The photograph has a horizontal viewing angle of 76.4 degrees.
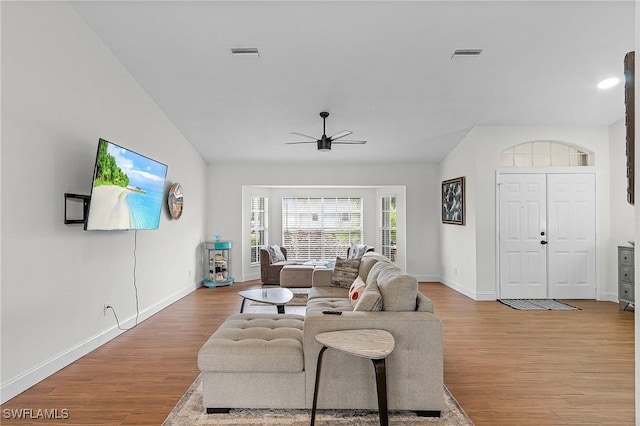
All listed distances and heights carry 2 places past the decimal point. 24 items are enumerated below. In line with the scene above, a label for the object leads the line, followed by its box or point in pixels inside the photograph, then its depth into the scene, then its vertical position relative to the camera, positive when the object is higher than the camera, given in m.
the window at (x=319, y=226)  9.59 -0.14
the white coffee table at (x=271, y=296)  4.40 -0.87
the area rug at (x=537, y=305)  5.67 -1.23
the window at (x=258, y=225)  8.72 -0.11
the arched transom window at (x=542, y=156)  6.48 +1.02
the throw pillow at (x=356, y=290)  3.83 -0.68
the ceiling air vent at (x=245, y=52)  4.26 +1.78
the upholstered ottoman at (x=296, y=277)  7.21 -1.01
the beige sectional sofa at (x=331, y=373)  2.64 -1.00
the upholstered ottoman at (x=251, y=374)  2.61 -1.01
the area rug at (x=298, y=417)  2.55 -1.27
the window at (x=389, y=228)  8.69 -0.17
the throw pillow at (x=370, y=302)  2.84 -0.58
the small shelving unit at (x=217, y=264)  7.64 -0.84
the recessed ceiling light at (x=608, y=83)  4.97 +1.70
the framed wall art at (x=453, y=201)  6.87 +0.34
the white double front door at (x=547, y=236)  6.36 -0.25
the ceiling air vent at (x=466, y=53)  4.31 +1.79
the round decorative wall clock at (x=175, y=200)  6.03 +0.29
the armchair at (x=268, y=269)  7.94 -0.96
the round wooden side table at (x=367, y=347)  2.21 -0.71
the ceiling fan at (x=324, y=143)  5.36 +1.02
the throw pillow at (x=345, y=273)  5.08 -0.67
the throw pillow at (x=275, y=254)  8.07 -0.70
